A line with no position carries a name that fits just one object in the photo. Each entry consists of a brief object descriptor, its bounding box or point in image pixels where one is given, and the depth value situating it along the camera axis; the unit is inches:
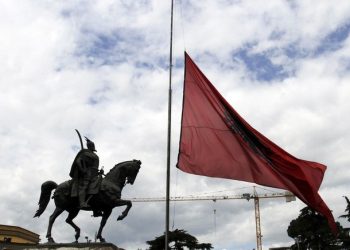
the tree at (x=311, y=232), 1622.8
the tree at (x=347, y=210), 1332.7
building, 2425.7
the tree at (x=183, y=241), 2025.1
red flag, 588.7
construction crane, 4594.0
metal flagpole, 507.1
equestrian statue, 697.6
